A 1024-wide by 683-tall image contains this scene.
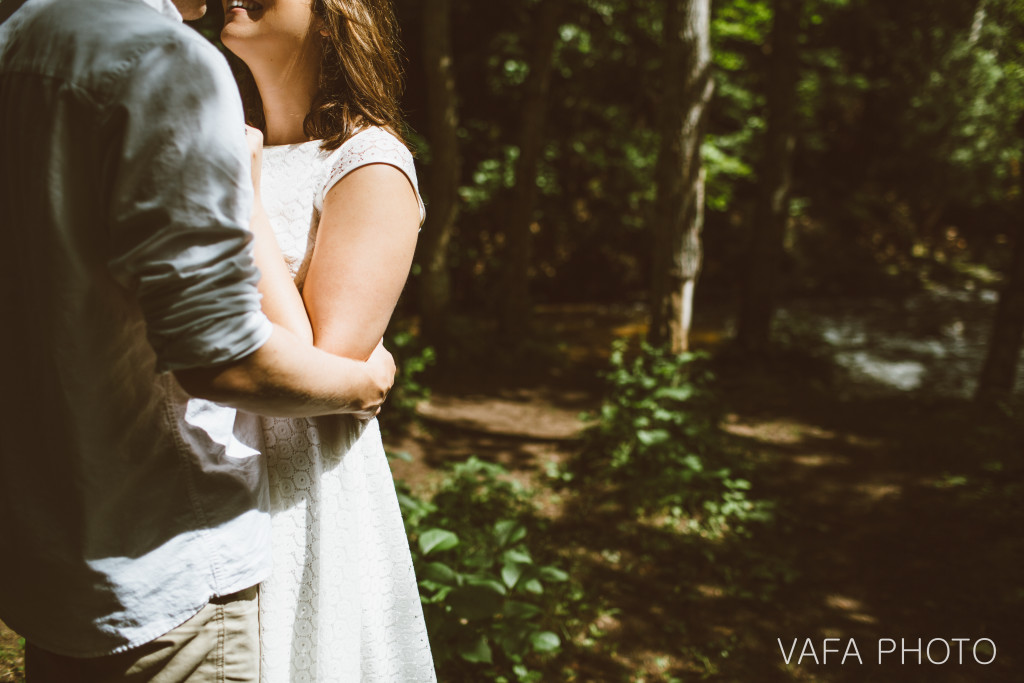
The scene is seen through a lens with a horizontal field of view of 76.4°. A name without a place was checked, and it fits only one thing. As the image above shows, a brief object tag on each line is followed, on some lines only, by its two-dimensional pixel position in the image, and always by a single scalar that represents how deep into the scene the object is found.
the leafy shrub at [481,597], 2.40
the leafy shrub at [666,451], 4.49
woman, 1.02
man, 0.72
